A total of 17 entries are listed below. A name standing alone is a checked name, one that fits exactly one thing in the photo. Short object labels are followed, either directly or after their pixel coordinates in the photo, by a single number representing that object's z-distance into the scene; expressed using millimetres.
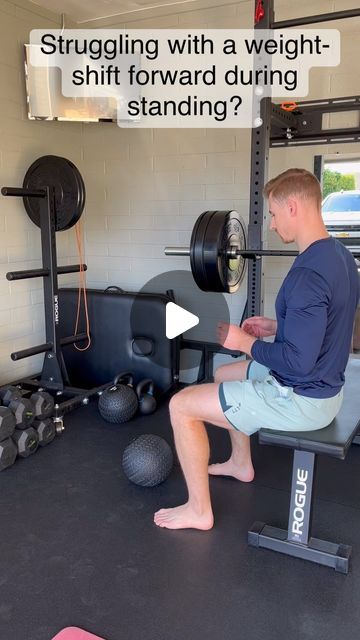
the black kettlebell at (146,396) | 2947
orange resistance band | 3330
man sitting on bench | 1456
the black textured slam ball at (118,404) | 2793
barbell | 2209
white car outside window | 2871
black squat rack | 2277
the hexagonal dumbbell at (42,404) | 2568
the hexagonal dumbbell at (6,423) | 2293
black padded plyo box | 3121
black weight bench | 1561
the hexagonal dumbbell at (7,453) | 2291
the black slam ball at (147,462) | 2117
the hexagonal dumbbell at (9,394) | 2545
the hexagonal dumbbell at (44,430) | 2539
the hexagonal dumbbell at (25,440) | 2393
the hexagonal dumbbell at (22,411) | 2434
